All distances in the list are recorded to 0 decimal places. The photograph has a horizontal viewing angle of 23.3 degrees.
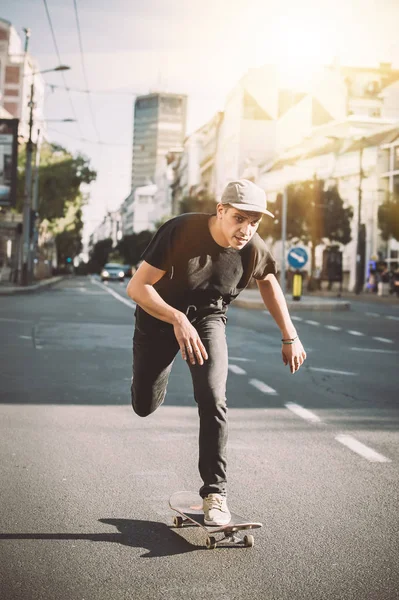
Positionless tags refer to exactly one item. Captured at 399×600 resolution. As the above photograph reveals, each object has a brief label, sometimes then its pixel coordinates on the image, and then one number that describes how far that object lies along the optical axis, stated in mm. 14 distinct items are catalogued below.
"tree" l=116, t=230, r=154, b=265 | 159850
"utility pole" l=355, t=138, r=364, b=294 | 51719
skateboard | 4188
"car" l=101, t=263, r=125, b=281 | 79625
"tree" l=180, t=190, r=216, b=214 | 92369
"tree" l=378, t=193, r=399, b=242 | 46969
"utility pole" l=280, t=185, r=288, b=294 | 35253
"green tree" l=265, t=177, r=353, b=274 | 57094
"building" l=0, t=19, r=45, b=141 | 108938
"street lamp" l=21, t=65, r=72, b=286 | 45188
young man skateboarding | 4238
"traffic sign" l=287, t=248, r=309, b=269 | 31797
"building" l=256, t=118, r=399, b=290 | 66062
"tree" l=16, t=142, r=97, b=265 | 62312
